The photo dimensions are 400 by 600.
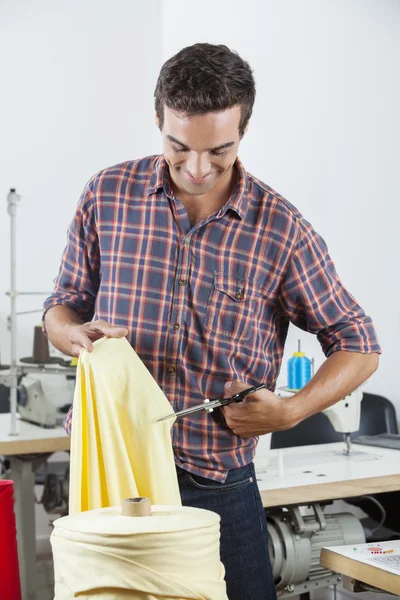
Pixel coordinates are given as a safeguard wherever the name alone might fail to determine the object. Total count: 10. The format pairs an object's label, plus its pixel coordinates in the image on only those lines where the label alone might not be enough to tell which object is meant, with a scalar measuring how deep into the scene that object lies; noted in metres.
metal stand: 3.26
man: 1.70
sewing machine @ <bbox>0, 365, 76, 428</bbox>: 3.38
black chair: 3.53
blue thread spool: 3.11
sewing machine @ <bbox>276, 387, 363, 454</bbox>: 3.03
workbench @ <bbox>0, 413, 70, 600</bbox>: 3.14
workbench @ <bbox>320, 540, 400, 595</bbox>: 1.99
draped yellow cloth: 1.42
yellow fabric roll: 1.07
